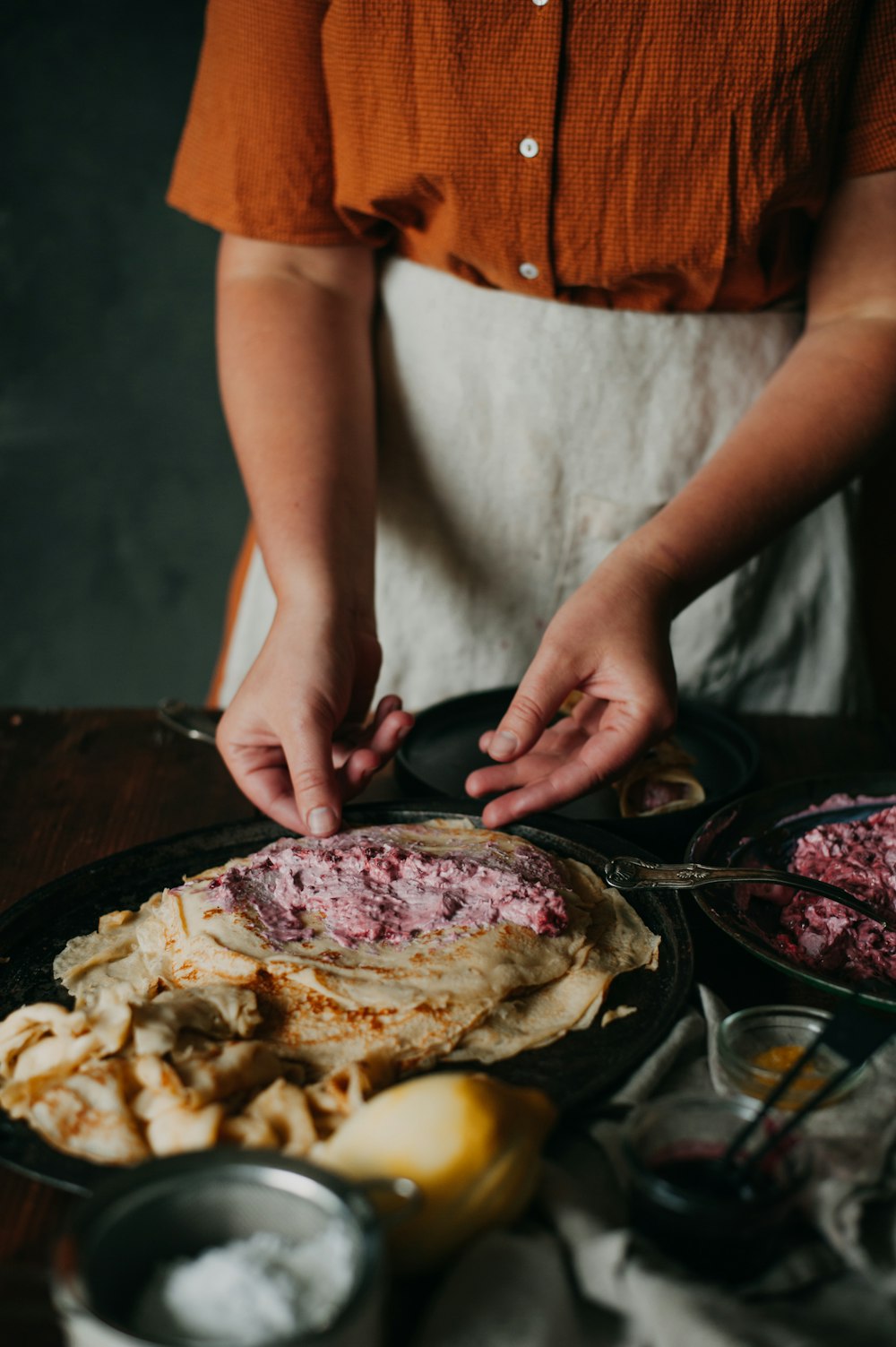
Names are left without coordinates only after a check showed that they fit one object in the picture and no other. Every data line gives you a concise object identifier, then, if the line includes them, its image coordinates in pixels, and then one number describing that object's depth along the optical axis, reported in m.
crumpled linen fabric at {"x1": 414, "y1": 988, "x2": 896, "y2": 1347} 0.67
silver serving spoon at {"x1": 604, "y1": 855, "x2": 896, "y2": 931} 1.11
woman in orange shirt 1.39
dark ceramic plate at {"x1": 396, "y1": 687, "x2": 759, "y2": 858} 1.33
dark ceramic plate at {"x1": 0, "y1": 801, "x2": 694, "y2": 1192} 0.88
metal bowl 0.59
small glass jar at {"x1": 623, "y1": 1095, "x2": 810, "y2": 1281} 0.68
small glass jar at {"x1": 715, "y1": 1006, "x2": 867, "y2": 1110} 0.85
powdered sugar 0.59
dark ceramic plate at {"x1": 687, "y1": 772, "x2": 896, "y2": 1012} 1.06
